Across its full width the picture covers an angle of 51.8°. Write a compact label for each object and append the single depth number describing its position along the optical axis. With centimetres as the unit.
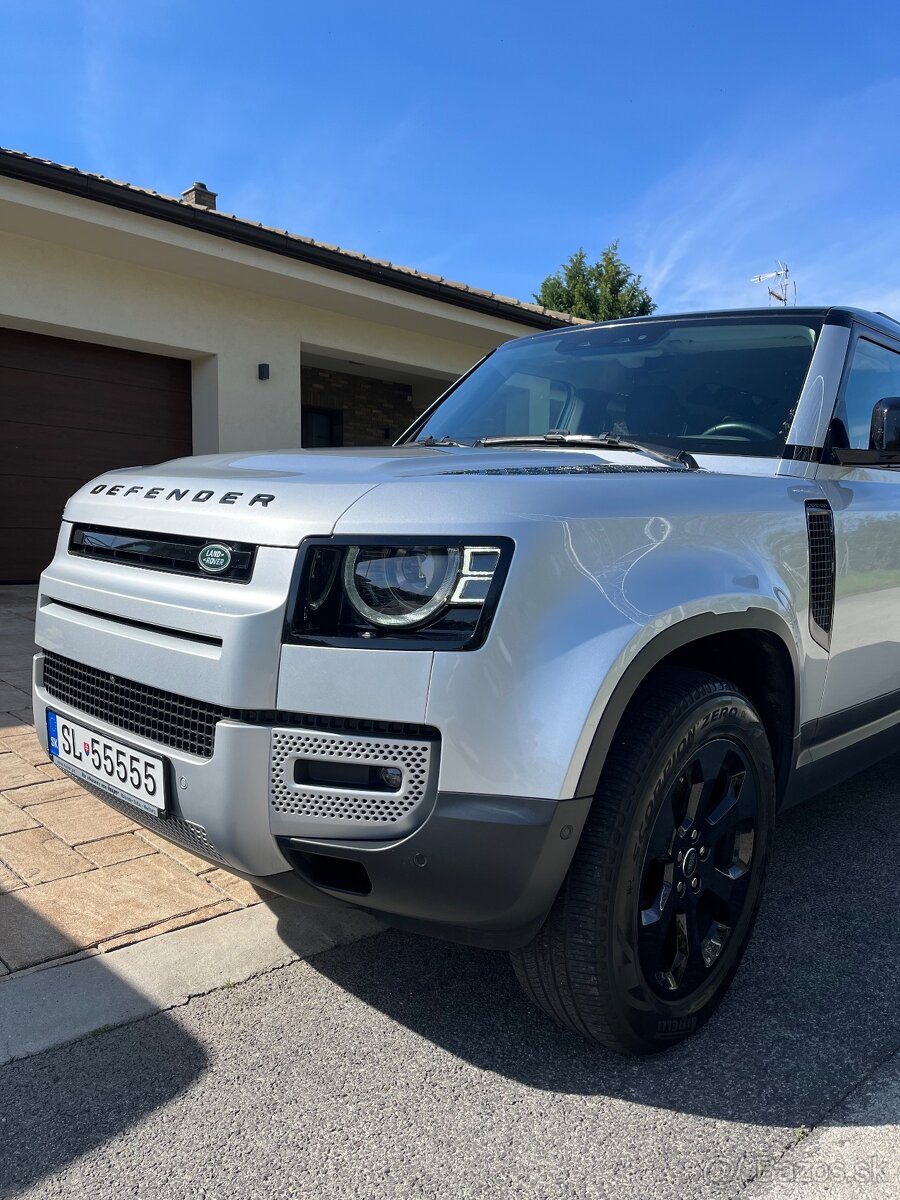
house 802
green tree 4891
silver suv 175
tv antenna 3559
